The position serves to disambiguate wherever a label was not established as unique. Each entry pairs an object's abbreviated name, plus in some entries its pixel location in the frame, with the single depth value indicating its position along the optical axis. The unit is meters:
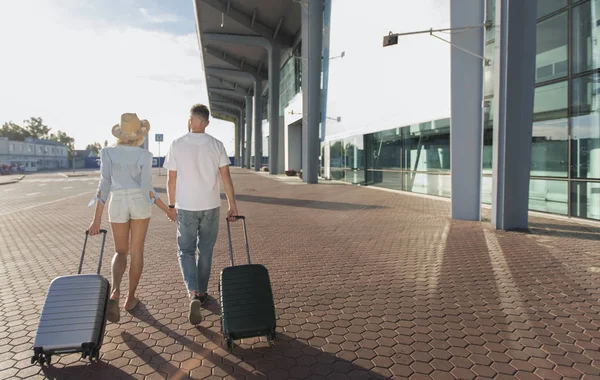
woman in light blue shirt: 3.83
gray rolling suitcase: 2.95
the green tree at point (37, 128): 119.81
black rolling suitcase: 3.20
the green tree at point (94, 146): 153.15
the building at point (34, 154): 76.81
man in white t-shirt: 3.86
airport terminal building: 8.85
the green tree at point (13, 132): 107.23
